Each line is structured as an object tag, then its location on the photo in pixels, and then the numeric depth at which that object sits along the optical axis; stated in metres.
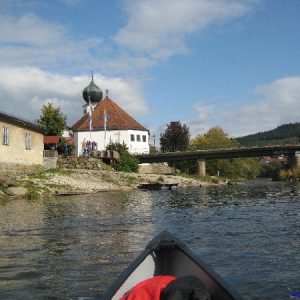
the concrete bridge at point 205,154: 76.19
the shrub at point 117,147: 63.87
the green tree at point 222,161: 91.31
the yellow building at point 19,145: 35.62
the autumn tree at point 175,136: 97.62
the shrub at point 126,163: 59.97
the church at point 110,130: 77.62
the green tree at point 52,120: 60.62
